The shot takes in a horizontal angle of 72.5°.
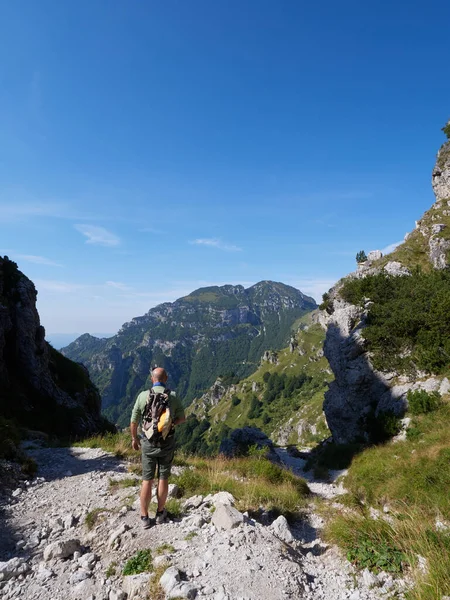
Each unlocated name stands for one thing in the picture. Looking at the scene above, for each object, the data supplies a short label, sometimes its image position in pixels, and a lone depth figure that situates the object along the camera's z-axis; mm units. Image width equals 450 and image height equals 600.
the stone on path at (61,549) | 5816
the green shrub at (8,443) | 10992
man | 6712
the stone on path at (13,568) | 5203
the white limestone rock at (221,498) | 7633
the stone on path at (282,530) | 6571
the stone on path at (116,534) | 6062
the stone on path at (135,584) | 4699
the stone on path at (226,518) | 6253
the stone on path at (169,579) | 4590
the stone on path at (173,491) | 8328
